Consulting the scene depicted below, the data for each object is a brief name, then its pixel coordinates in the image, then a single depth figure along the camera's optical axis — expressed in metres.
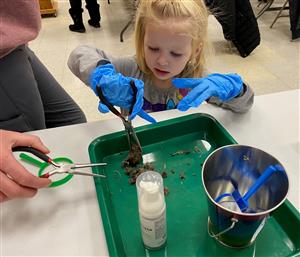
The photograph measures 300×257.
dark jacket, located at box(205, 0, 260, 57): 2.04
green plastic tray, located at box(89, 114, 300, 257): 0.53
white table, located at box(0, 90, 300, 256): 0.53
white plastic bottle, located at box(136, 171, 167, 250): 0.44
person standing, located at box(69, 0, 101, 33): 2.61
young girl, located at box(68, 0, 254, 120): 0.69
